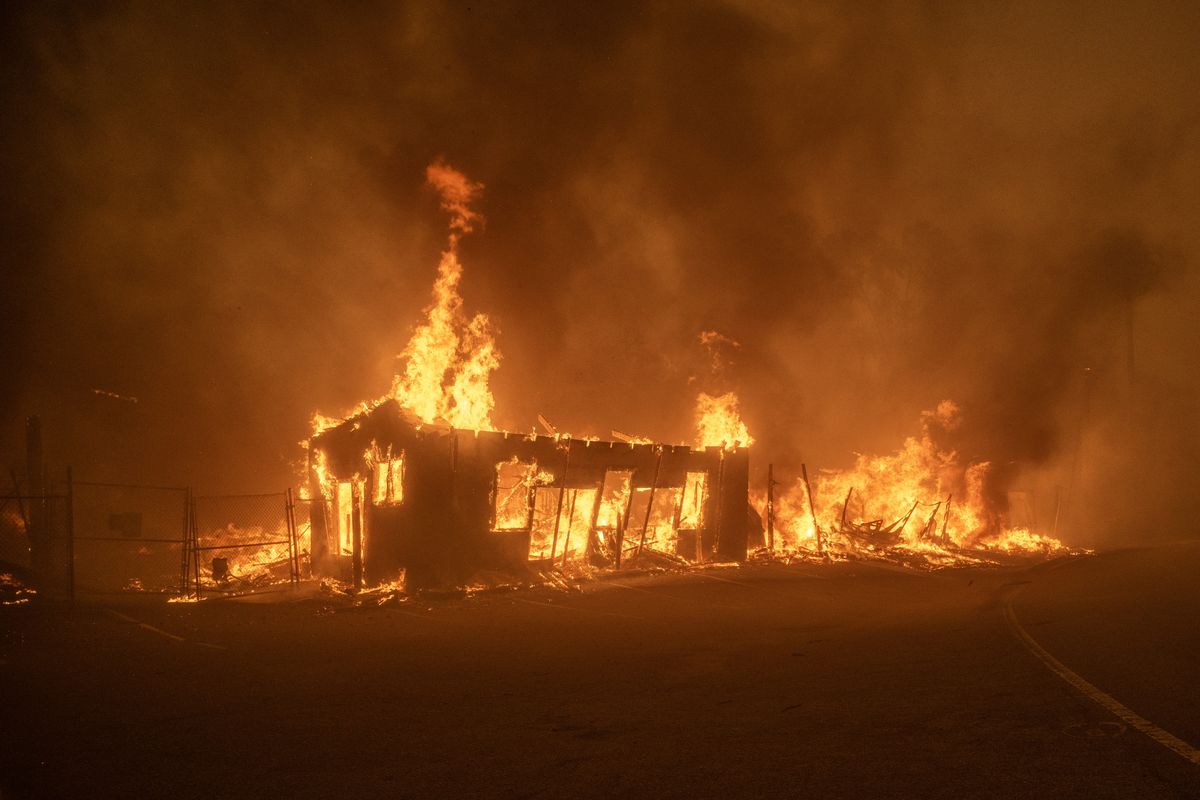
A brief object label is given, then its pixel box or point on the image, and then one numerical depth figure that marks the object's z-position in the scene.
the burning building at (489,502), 17.53
